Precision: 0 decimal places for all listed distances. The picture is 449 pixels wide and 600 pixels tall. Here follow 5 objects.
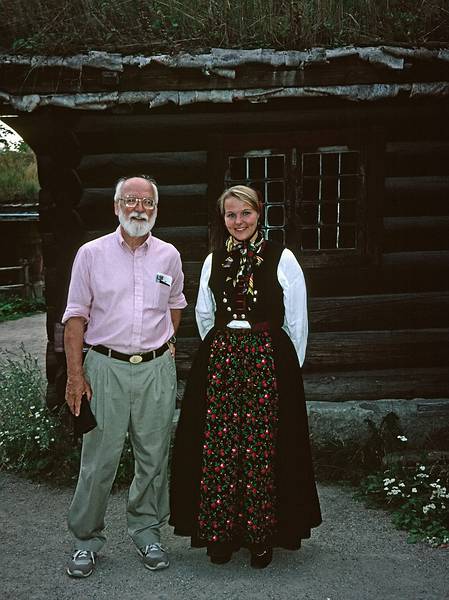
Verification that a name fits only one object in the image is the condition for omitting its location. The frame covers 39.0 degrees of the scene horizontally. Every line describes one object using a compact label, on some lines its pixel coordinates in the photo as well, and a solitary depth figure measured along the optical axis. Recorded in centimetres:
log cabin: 469
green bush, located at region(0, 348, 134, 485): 494
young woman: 339
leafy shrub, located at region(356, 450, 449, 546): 396
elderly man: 327
